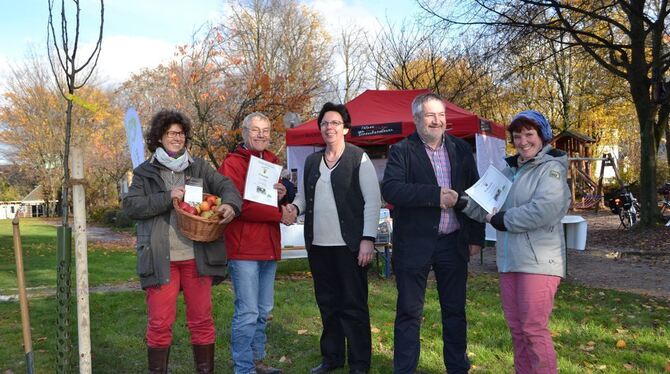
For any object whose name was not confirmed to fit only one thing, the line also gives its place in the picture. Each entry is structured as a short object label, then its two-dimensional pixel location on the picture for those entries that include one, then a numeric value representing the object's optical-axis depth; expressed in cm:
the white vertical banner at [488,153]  972
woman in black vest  387
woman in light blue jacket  310
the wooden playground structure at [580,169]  2511
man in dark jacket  356
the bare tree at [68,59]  321
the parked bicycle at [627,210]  1595
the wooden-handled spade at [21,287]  294
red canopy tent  995
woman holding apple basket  347
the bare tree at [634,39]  1326
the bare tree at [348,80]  2852
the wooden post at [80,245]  286
